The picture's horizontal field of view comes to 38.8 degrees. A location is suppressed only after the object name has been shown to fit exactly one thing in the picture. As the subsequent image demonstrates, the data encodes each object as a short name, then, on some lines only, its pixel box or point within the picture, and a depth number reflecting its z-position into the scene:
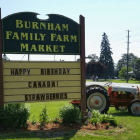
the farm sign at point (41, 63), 6.99
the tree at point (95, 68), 68.88
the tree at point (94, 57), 122.66
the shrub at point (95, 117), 7.03
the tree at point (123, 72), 70.02
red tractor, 9.68
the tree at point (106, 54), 79.25
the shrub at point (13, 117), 6.32
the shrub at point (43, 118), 6.93
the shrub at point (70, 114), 6.95
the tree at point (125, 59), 114.99
